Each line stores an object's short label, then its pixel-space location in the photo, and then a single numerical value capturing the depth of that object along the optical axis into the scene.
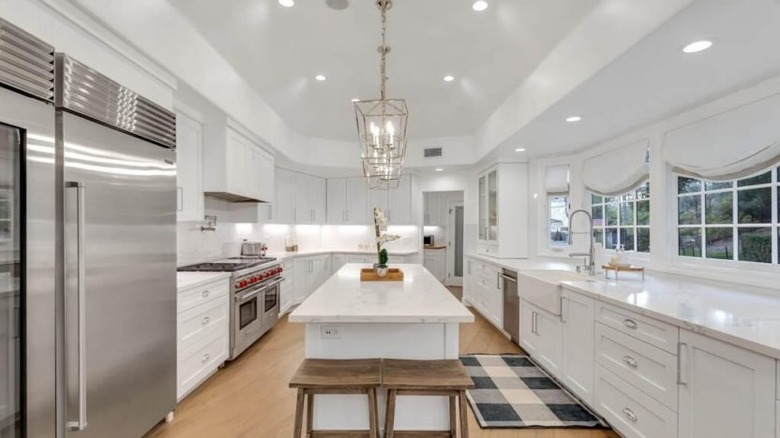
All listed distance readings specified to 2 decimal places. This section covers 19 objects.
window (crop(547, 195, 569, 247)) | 4.46
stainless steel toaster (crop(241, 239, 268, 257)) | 4.53
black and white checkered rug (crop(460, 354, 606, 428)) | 2.35
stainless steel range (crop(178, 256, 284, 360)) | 3.26
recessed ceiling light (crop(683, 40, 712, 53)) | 1.78
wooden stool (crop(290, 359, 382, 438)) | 1.55
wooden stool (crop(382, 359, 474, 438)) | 1.55
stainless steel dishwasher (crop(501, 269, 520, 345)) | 3.72
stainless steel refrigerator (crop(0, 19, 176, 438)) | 1.32
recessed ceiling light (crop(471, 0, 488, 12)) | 2.31
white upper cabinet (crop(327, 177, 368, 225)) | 6.34
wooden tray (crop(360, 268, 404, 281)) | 2.85
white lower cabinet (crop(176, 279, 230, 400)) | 2.46
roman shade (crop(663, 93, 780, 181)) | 2.19
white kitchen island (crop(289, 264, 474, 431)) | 1.86
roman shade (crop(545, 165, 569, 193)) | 4.43
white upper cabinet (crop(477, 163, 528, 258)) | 4.73
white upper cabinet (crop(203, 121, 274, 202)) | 3.43
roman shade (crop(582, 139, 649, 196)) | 3.28
